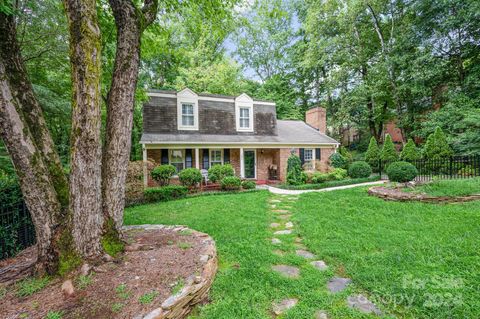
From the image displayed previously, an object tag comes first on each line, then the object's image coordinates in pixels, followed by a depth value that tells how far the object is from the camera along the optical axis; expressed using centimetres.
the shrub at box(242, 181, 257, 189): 1008
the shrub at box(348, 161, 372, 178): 1153
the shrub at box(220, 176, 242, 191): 962
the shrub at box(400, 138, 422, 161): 1254
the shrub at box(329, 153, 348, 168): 1302
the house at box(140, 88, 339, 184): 1120
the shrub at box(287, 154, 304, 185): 1065
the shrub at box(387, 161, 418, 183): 709
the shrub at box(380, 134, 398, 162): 1319
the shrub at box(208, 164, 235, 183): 1010
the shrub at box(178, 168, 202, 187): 933
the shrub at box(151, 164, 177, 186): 931
